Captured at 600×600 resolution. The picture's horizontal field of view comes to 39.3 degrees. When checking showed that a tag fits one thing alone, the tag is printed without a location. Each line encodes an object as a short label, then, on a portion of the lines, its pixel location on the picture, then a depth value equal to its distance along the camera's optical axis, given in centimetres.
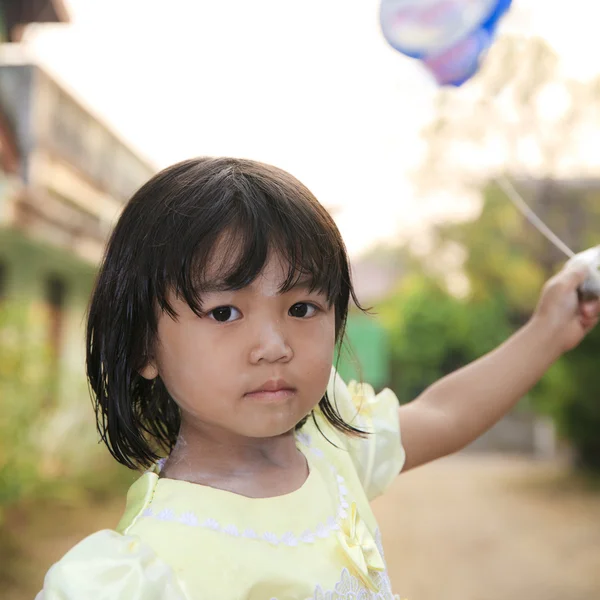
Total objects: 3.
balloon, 126
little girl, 86
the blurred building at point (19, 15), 720
